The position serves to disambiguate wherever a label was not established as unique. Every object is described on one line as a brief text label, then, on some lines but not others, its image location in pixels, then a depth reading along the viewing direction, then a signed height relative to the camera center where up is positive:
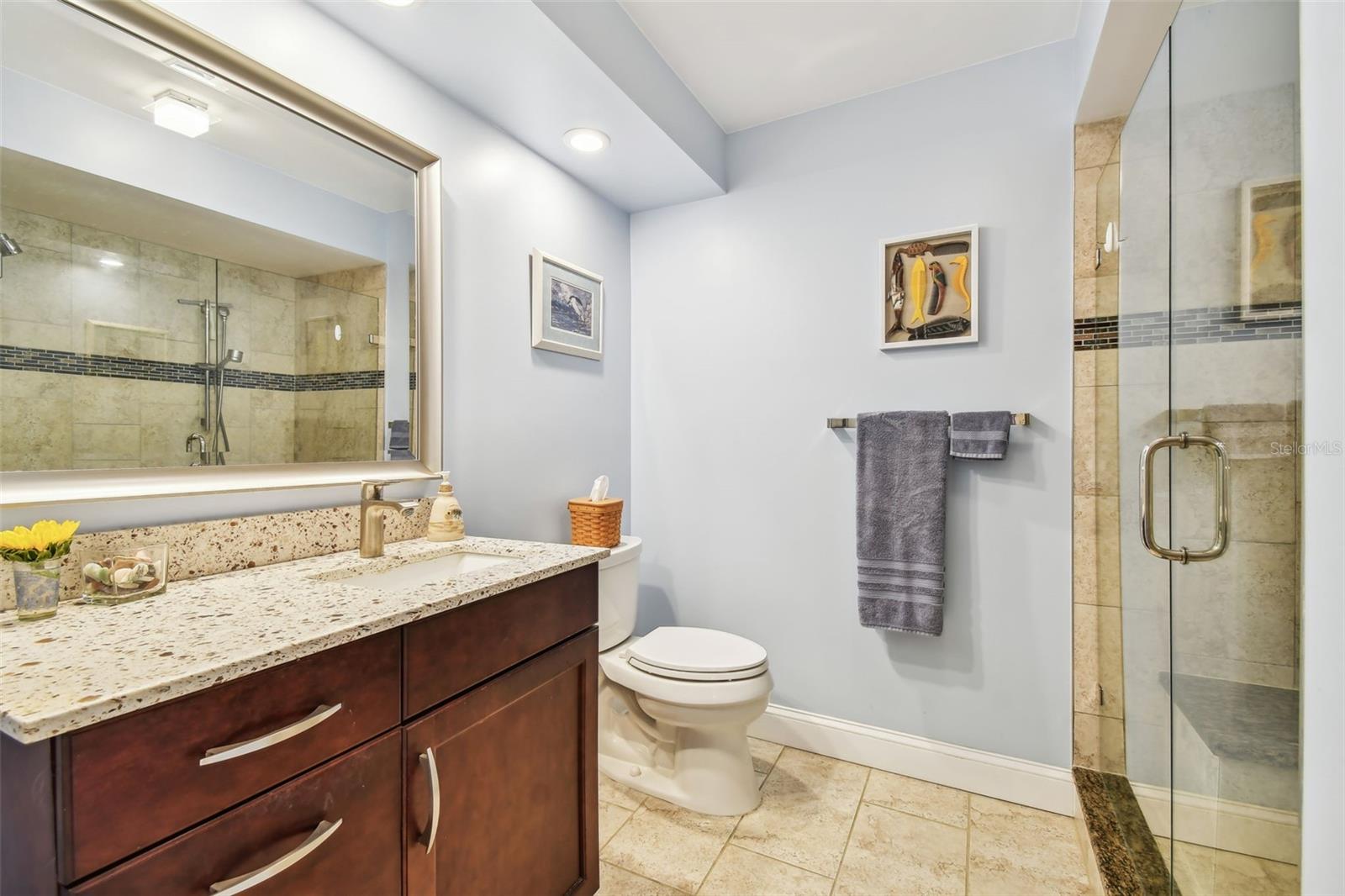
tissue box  2.04 -0.26
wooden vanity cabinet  0.60 -0.43
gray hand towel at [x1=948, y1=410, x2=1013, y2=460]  1.84 +0.03
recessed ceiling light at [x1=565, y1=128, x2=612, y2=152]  1.92 +0.99
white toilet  1.74 -0.77
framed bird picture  2.02 +0.50
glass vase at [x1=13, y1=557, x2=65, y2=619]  0.86 -0.21
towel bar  2.12 +0.08
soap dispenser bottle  1.53 -0.18
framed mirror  1.00 +0.36
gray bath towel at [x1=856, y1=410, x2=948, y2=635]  1.93 -0.24
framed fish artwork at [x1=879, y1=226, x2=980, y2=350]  1.95 +0.51
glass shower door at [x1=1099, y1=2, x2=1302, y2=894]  0.82 +0.02
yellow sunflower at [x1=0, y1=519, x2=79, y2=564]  0.86 -0.14
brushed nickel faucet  1.34 -0.16
